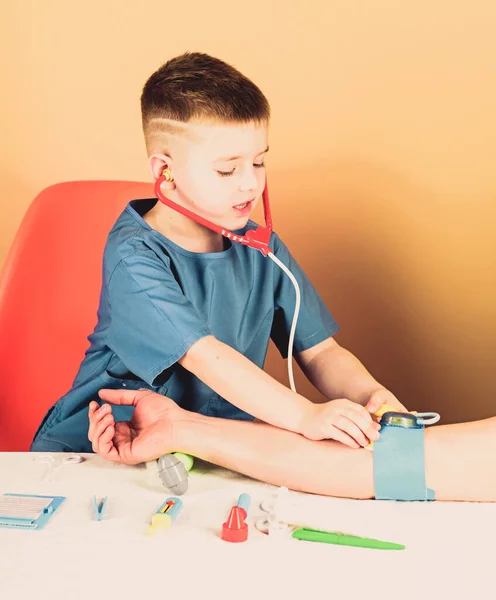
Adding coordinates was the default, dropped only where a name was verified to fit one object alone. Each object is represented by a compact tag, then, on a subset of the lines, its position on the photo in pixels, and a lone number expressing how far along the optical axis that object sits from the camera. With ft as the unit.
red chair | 4.89
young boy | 3.58
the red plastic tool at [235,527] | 2.67
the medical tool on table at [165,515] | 2.78
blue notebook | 2.83
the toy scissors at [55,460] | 3.40
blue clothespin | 2.88
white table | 2.37
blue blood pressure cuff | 2.97
